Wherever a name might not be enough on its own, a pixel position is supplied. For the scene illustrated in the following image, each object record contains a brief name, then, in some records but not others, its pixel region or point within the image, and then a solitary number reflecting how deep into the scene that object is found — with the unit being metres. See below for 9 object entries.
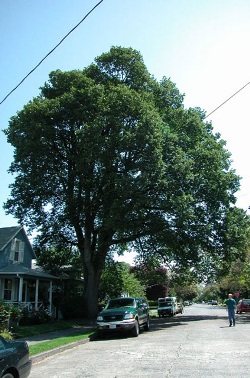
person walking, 19.64
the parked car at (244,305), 39.91
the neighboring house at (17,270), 26.01
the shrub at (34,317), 21.89
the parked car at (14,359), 6.56
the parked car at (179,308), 43.81
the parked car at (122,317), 15.84
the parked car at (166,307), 35.56
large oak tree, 22.08
